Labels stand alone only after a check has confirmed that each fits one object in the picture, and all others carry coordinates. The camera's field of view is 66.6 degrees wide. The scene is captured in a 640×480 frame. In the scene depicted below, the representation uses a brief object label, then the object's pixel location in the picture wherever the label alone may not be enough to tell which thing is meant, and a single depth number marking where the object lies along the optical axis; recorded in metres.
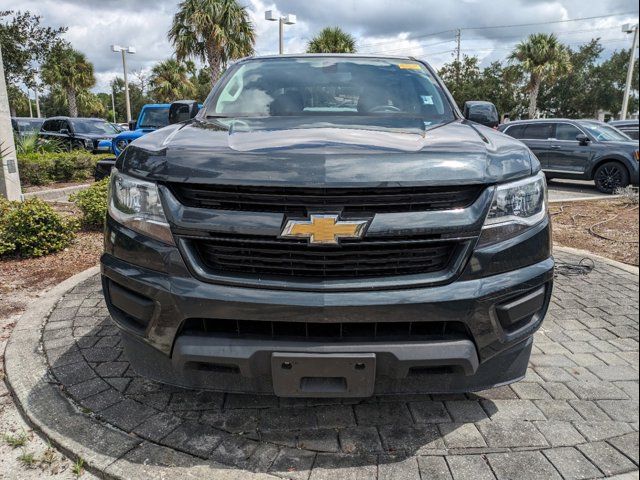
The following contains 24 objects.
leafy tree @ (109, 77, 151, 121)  68.09
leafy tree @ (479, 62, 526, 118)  43.91
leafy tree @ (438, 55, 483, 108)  43.97
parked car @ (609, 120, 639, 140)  12.43
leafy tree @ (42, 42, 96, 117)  36.19
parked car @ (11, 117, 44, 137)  19.34
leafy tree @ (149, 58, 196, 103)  37.91
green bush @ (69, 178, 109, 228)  6.32
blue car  12.66
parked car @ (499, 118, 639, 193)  11.15
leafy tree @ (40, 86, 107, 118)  41.20
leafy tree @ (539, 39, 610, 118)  40.22
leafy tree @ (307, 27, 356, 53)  24.84
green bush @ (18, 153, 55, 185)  10.55
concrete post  7.06
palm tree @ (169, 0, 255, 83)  22.19
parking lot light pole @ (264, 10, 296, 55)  16.28
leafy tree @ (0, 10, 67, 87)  10.28
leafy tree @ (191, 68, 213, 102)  50.90
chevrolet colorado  1.86
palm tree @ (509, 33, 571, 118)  31.17
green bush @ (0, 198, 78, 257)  5.24
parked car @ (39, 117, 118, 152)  16.42
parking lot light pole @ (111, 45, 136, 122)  26.16
